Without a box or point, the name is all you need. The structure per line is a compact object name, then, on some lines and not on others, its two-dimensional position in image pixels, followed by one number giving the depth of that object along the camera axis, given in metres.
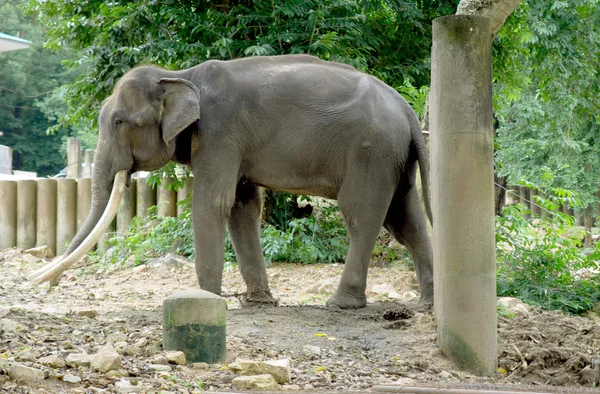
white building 22.56
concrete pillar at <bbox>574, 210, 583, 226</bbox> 25.38
